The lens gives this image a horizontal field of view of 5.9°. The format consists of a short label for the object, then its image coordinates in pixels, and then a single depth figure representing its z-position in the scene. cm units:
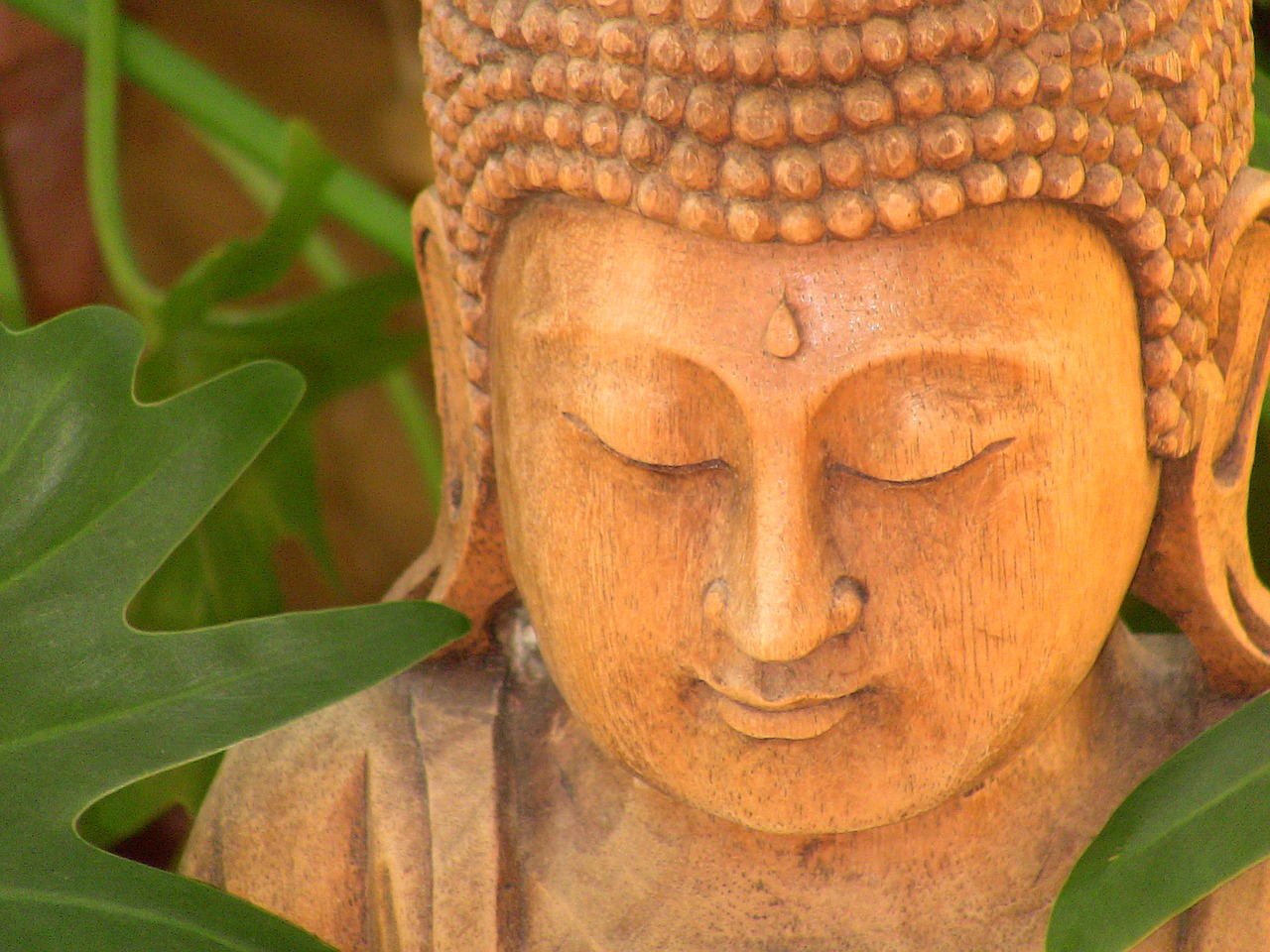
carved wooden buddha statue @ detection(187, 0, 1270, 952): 233
